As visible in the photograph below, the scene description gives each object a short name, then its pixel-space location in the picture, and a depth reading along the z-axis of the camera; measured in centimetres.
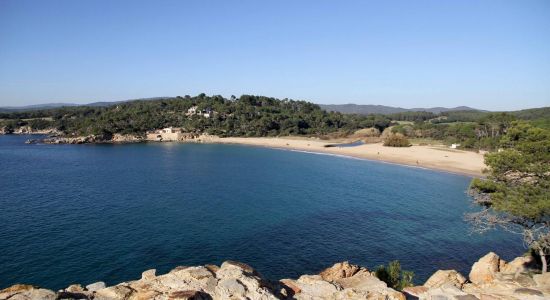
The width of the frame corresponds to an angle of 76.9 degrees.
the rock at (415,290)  1792
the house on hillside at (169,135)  12294
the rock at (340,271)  2119
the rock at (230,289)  1318
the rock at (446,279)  2045
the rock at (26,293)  1242
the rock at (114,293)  1355
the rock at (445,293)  1517
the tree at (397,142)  10300
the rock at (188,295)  1212
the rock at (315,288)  1548
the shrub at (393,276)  2031
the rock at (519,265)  2230
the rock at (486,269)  2200
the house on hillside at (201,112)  14212
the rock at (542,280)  1774
